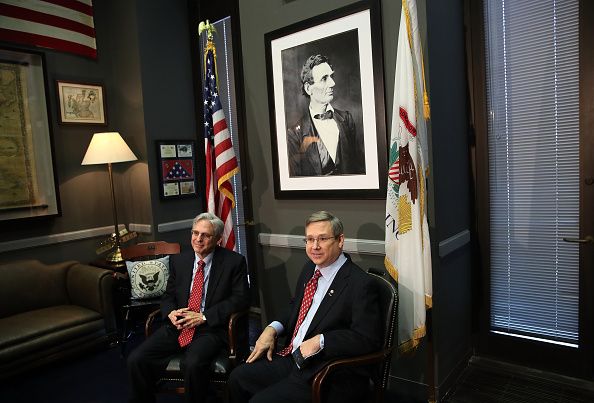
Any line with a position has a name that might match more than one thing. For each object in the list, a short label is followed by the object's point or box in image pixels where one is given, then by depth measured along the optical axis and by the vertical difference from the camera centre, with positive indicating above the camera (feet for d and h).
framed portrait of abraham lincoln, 8.80 +1.33
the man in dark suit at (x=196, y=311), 8.02 -2.58
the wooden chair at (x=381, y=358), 6.25 -2.78
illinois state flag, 7.70 -0.42
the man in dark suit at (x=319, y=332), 6.56 -2.51
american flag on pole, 10.89 +0.47
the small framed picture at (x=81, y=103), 13.99 +2.62
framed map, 12.73 +1.37
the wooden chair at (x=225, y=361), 8.02 -3.36
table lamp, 13.19 +0.95
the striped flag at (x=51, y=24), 12.75 +4.87
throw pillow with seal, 11.66 -2.54
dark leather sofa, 10.48 -3.28
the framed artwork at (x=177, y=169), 14.83 +0.33
